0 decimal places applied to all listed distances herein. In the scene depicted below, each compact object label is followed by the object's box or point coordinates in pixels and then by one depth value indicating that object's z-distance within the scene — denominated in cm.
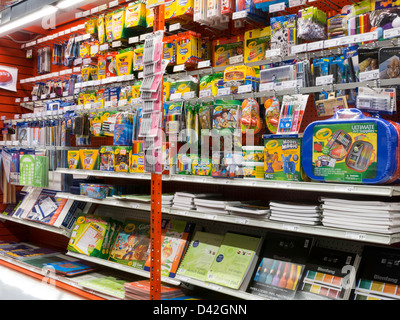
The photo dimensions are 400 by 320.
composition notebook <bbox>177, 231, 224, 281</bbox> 321
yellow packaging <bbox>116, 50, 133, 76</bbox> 418
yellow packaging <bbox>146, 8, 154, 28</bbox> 391
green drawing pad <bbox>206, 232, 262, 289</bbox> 294
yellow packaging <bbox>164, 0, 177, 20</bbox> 364
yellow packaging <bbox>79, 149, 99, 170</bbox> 424
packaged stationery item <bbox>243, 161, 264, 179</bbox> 288
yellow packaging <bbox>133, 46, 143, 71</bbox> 400
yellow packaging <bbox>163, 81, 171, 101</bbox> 359
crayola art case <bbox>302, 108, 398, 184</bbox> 221
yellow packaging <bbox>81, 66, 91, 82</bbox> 477
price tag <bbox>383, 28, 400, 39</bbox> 239
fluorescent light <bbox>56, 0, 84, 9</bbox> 387
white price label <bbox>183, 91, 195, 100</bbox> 343
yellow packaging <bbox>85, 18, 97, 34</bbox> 471
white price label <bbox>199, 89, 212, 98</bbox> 337
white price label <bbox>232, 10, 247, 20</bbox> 315
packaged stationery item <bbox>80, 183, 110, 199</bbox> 408
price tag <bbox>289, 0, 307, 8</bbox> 277
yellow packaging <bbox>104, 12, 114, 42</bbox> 434
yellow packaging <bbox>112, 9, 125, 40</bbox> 421
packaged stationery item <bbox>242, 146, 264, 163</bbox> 288
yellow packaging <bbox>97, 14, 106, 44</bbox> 450
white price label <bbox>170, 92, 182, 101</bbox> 352
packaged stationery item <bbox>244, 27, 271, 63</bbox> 324
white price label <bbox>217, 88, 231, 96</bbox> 316
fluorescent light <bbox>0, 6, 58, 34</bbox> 420
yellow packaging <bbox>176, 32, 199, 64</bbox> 360
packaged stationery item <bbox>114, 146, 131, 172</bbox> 381
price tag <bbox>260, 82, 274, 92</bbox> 294
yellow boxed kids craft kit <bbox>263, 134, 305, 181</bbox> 261
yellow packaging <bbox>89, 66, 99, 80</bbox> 473
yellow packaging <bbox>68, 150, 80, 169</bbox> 442
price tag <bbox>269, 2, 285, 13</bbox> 291
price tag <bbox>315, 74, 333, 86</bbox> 267
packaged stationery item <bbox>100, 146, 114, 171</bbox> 396
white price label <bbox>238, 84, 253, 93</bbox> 304
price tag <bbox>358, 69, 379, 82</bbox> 246
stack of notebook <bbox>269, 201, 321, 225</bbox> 258
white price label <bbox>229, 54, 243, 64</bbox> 344
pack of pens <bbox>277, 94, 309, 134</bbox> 269
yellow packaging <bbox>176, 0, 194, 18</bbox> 352
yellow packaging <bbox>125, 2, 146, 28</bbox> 400
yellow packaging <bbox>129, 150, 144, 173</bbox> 367
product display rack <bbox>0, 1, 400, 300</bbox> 235
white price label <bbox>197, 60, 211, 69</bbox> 338
